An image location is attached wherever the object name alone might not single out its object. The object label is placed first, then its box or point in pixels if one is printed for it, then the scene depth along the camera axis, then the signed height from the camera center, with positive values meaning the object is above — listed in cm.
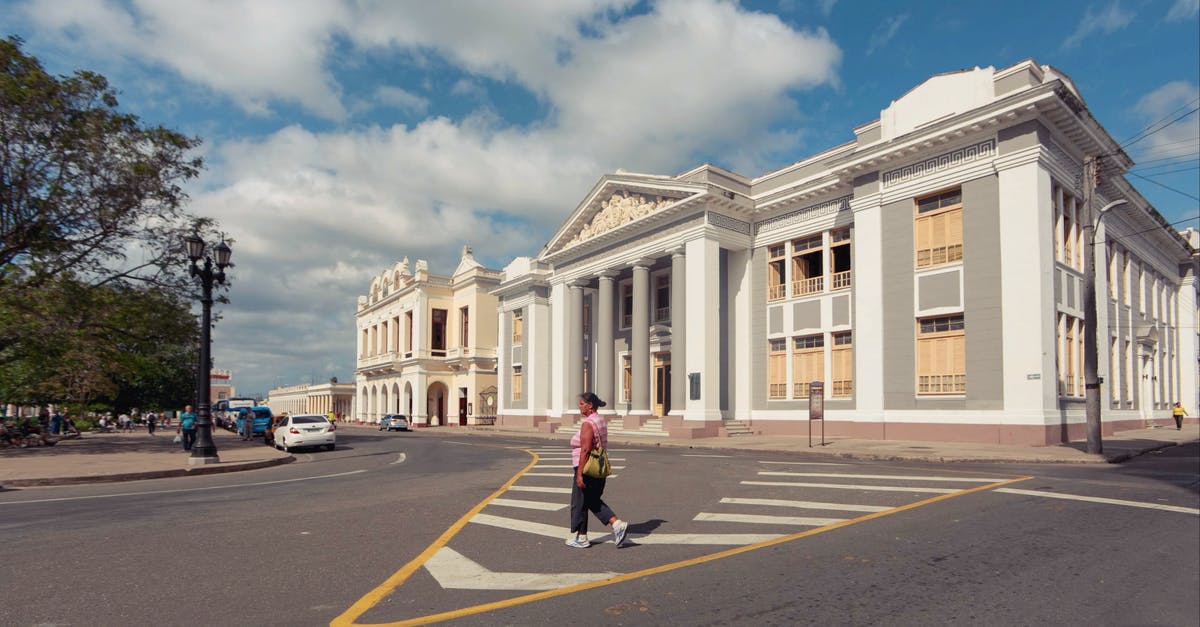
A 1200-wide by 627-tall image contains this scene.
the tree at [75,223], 2239 +487
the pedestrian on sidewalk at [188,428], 2430 -229
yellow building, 6031 +144
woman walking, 702 -141
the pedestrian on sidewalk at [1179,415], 3158 -271
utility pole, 1798 +91
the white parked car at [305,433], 2448 -254
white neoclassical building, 2253 +309
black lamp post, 1745 +36
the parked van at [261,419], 3584 -296
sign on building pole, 2238 -137
